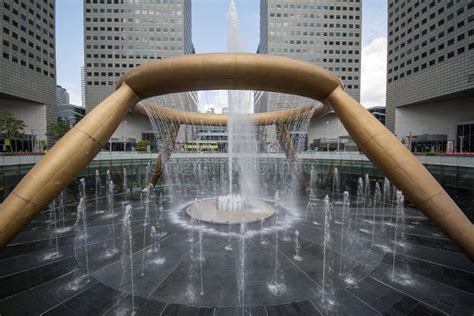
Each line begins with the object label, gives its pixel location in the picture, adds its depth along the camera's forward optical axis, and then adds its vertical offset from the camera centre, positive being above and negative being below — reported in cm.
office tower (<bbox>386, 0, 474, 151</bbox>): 3312 +1361
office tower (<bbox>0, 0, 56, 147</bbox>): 3481 +1516
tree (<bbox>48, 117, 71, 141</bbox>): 3844 +389
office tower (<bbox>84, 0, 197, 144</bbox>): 5816 +3107
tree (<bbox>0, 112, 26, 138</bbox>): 2941 +364
